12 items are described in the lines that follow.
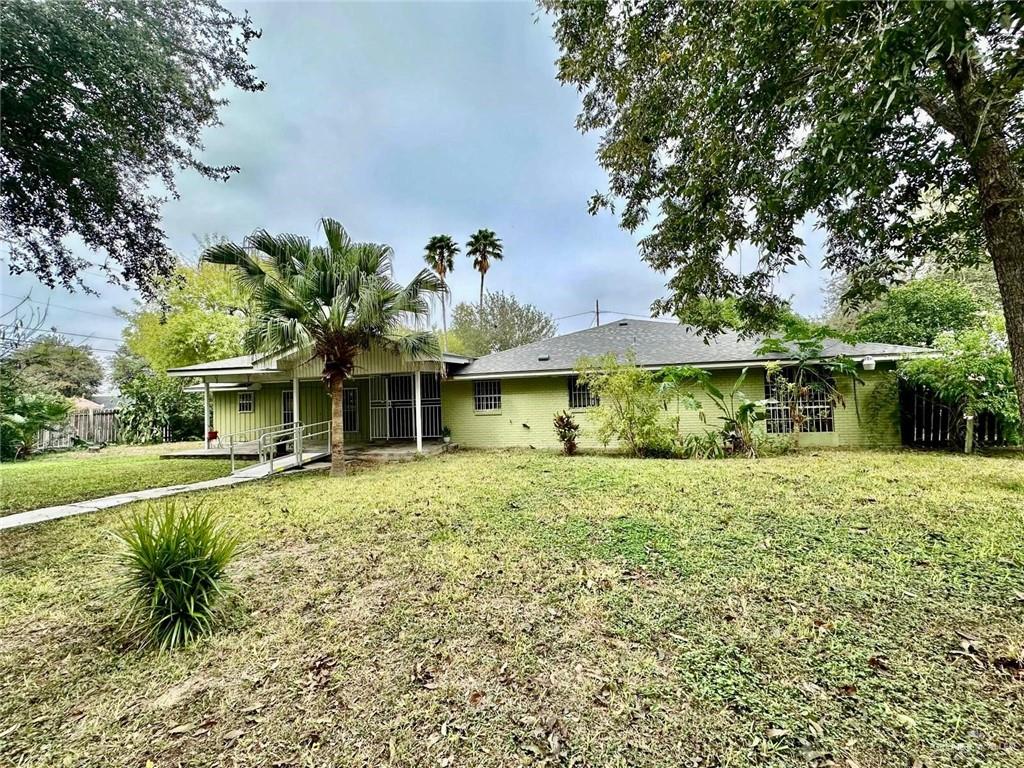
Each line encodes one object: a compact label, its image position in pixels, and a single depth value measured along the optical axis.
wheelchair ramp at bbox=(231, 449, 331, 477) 10.38
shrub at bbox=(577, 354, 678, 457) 10.83
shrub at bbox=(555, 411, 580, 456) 12.02
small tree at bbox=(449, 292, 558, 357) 34.03
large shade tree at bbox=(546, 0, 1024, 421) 3.39
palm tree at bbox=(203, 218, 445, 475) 8.59
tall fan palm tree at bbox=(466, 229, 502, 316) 26.83
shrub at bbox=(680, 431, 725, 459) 10.41
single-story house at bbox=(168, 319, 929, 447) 11.29
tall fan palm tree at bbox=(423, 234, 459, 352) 25.84
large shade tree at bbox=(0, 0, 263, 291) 4.84
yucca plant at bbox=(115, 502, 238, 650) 3.09
